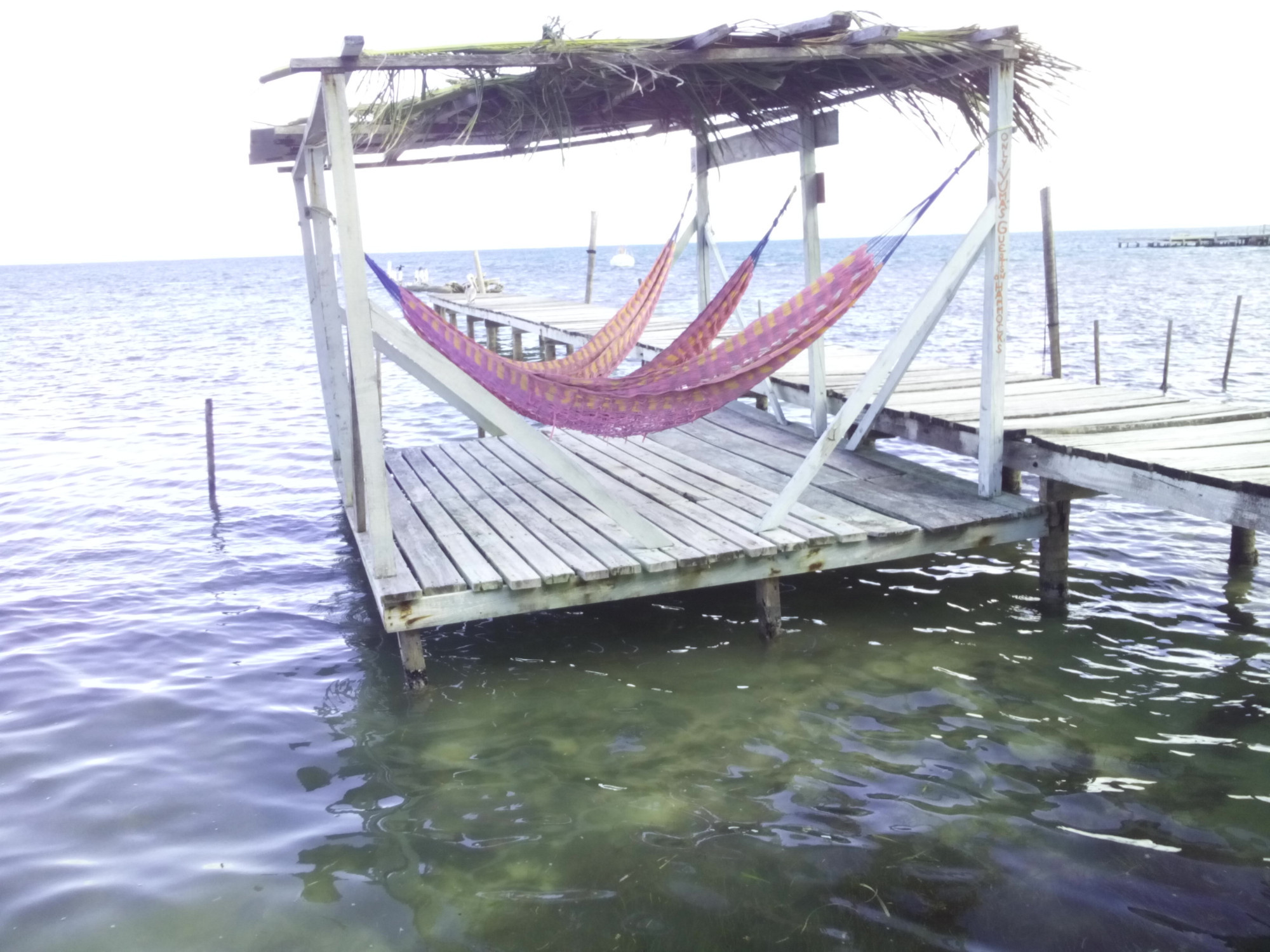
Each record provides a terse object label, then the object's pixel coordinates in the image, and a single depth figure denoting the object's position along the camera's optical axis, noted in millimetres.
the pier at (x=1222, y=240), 47969
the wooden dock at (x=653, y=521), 4168
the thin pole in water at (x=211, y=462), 8000
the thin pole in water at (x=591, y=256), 16984
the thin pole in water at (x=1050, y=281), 8867
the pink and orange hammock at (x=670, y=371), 4371
